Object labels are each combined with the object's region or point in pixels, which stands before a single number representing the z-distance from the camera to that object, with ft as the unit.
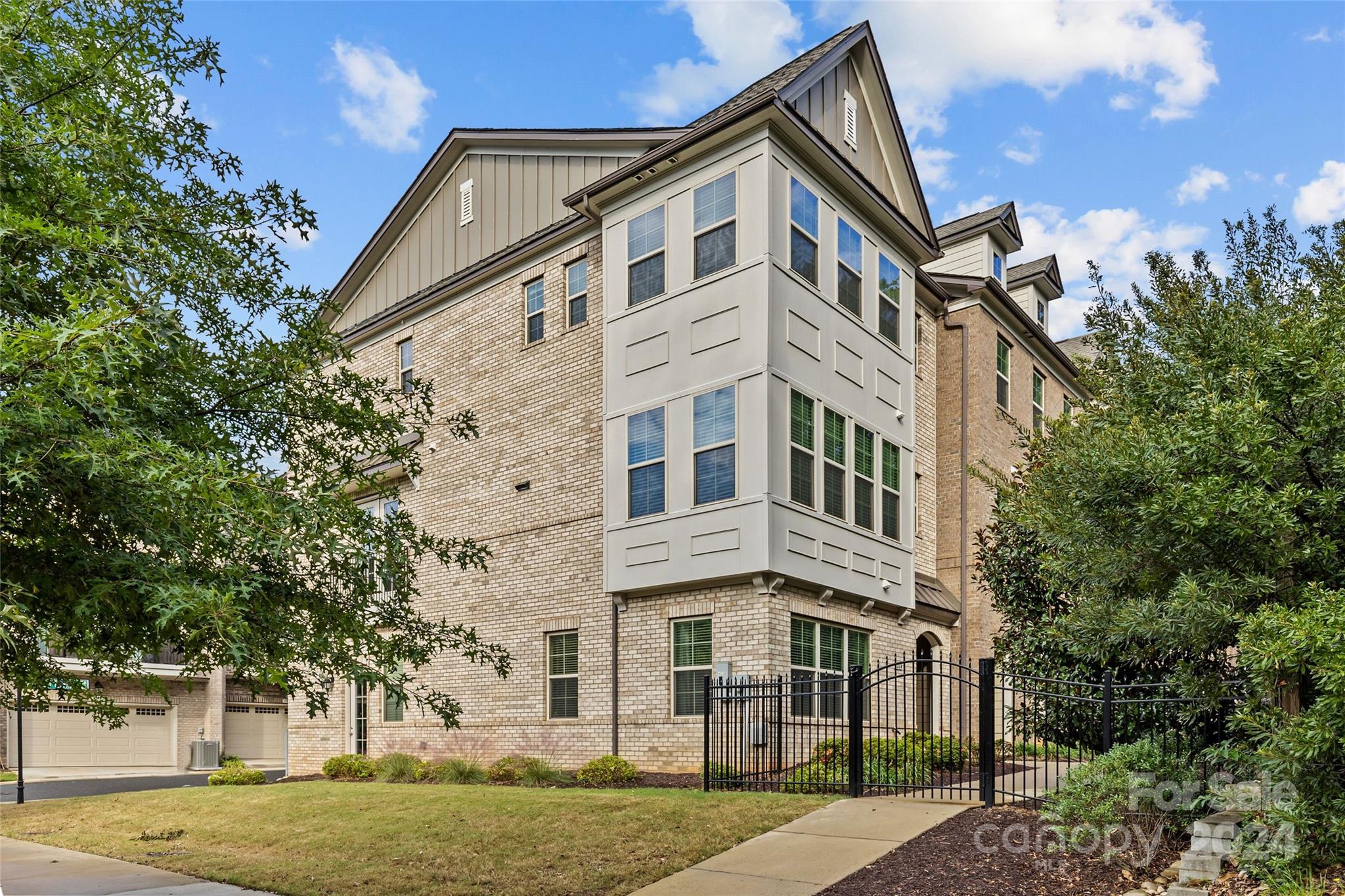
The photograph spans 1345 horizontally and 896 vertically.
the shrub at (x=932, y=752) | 47.78
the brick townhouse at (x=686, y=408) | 56.95
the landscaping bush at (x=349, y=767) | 69.67
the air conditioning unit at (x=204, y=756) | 122.42
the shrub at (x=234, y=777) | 72.38
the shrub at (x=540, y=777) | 55.01
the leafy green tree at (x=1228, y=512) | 24.85
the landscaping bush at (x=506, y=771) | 58.29
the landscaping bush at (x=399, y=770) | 64.88
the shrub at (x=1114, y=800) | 30.91
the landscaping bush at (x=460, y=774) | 59.93
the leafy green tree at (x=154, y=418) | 20.72
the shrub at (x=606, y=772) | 53.78
